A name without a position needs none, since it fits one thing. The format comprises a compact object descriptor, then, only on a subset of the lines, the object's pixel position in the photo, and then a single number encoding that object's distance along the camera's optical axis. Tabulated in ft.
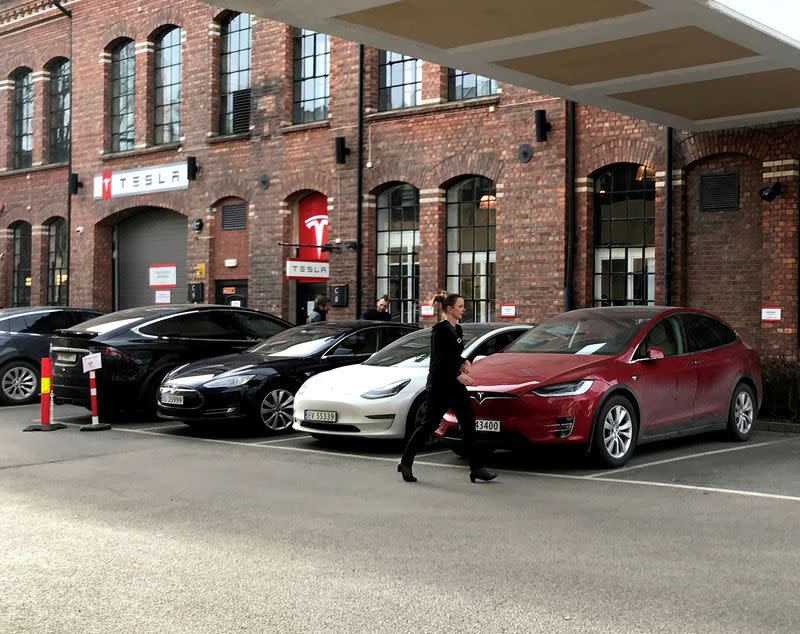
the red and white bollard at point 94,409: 44.39
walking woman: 30.35
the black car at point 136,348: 47.03
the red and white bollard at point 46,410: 43.83
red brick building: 56.70
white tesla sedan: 36.68
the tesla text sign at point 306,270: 68.54
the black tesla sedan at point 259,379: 41.37
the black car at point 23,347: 56.70
